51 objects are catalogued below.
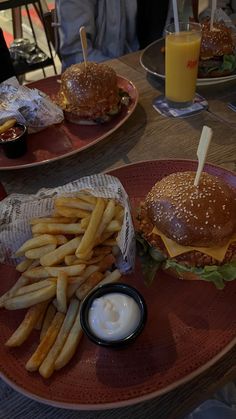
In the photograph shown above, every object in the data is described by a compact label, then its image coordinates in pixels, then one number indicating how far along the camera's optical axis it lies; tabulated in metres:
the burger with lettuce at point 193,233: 0.28
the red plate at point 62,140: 0.42
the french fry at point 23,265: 0.30
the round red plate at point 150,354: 0.23
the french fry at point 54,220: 0.31
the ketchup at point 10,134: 0.42
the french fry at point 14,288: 0.28
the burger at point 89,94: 0.46
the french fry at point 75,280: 0.28
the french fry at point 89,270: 0.28
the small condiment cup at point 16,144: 0.41
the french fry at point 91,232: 0.29
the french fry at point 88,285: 0.27
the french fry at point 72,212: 0.31
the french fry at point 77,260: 0.29
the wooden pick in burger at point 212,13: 0.50
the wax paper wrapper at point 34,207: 0.31
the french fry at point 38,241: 0.30
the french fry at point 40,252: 0.30
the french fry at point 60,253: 0.29
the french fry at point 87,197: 0.32
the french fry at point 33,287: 0.27
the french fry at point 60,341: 0.24
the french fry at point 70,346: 0.24
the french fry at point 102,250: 0.30
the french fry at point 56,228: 0.30
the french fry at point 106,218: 0.30
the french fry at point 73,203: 0.31
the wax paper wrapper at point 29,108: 0.44
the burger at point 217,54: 0.52
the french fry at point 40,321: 0.27
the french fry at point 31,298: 0.27
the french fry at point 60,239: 0.30
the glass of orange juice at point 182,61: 0.45
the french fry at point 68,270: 0.28
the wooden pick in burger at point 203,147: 0.25
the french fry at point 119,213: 0.31
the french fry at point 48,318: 0.27
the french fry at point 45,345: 0.24
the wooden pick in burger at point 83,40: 0.43
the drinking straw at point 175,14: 0.41
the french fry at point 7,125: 0.42
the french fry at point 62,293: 0.27
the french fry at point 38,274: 0.28
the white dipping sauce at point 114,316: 0.24
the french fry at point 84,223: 0.30
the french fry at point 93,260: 0.29
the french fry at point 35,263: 0.30
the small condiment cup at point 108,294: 0.24
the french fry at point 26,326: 0.26
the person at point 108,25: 0.71
